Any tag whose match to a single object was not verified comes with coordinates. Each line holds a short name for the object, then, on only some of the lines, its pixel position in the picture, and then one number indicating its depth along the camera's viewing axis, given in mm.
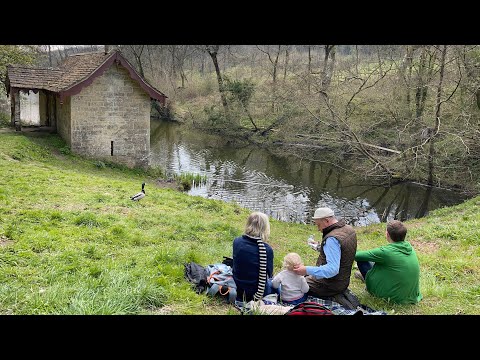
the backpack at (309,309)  4133
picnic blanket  4499
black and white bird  11885
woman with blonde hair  5023
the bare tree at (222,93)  35188
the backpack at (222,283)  5061
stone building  17797
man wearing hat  5164
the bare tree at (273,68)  34625
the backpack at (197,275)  5328
